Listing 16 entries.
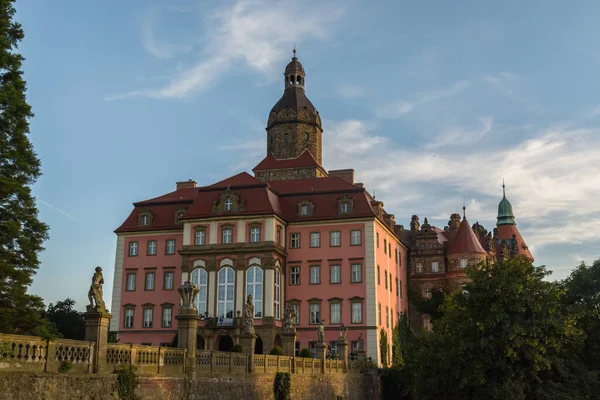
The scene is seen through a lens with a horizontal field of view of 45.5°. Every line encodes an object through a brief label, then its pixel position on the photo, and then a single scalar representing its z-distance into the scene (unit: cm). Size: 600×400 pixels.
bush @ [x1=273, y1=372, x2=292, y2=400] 3125
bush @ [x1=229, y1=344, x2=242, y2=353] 3538
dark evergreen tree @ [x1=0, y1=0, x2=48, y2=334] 2669
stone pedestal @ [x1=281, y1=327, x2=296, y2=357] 3591
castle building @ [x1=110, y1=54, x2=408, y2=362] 5262
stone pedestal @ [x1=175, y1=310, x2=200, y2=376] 2444
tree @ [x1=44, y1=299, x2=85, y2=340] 6856
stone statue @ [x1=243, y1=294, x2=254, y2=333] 3070
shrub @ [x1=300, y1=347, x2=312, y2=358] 4197
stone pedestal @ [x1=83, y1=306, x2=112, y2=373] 1922
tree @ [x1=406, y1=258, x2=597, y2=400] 2998
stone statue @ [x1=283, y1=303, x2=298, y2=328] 3678
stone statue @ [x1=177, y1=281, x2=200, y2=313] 2525
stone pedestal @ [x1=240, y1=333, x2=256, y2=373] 2916
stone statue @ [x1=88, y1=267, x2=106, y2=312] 1948
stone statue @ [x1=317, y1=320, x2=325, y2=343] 3975
